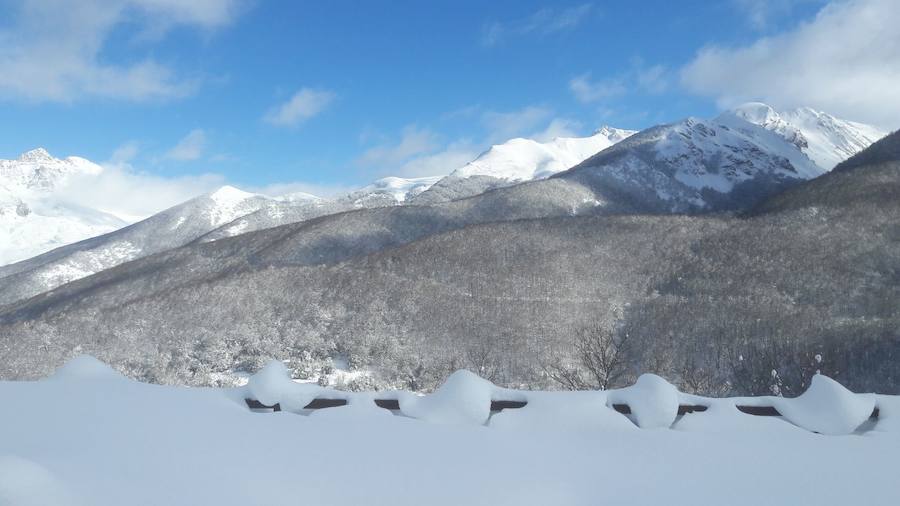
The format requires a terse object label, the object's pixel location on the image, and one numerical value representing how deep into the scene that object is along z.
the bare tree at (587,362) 33.03
